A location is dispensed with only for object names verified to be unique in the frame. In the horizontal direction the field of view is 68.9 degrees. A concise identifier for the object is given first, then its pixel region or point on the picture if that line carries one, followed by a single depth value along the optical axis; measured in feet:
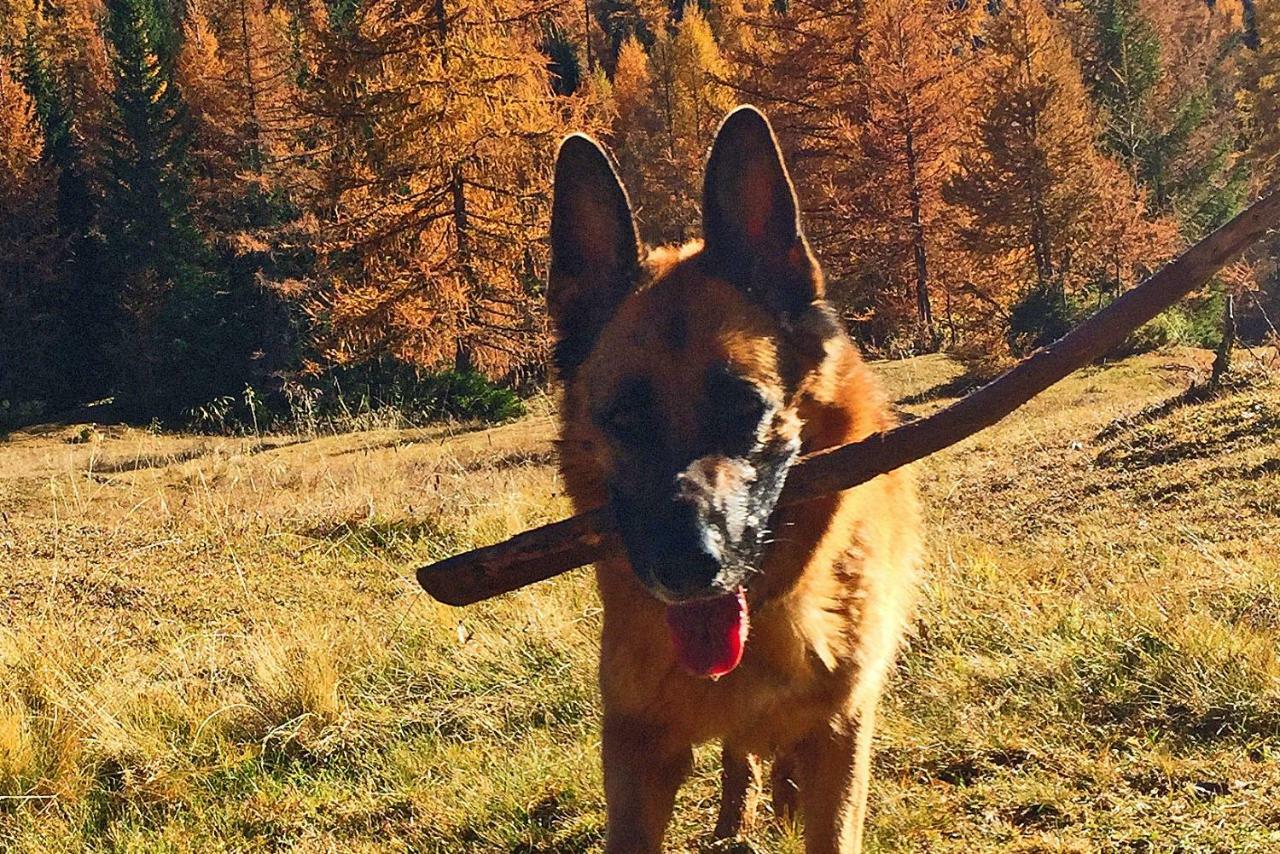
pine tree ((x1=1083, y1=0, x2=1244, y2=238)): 99.45
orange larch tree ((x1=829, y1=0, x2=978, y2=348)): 73.00
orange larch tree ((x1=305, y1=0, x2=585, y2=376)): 59.21
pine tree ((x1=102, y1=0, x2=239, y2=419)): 109.50
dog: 7.20
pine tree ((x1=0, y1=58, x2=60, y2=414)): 115.55
